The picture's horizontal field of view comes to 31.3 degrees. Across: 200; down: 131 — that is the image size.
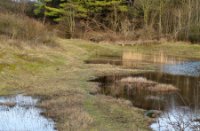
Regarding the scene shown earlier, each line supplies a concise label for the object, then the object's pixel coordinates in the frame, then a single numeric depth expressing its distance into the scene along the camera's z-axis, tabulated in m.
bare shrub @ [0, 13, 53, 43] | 28.34
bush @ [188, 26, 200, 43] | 44.69
